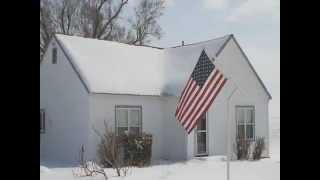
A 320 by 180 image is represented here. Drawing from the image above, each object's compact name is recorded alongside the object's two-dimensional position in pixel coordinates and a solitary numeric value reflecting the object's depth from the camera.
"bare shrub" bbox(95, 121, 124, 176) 12.49
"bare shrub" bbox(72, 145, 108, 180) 11.79
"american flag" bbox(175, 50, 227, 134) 10.45
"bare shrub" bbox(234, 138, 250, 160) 16.83
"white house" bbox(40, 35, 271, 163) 15.64
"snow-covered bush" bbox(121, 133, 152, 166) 14.79
